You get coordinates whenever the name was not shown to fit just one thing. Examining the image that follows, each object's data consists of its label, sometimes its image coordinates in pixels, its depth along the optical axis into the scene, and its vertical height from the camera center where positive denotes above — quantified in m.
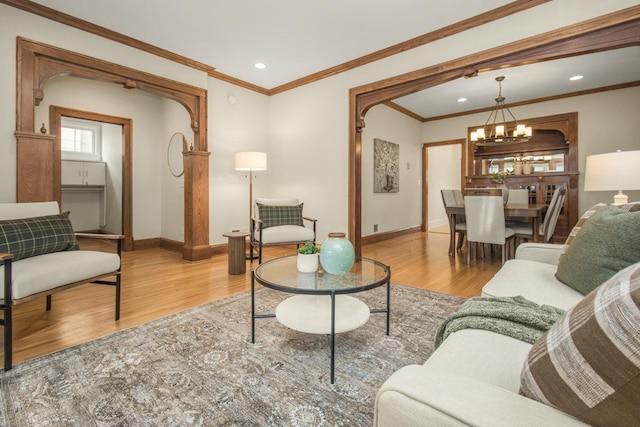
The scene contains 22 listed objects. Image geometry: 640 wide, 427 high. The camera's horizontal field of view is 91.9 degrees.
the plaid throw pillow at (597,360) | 0.46 -0.25
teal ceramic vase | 1.88 -0.29
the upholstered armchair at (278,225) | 3.62 -0.22
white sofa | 0.52 -0.35
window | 5.69 +1.28
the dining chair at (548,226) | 3.63 -0.23
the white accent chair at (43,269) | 1.67 -0.38
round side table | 3.49 -0.51
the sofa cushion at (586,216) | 1.55 -0.05
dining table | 3.66 -0.06
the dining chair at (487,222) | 3.66 -0.17
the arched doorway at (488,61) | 2.49 +1.44
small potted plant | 1.99 -0.34
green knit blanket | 1.04 -0.40
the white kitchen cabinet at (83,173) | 5.57 +0.63
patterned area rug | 1.29 -0.85
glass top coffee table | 1.63 -0.44
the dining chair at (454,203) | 4.62 +0.06
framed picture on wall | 5.71 +0.80
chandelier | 4.73 +1.34
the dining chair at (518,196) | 5.31 +0.20
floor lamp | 4.23 +0.64
